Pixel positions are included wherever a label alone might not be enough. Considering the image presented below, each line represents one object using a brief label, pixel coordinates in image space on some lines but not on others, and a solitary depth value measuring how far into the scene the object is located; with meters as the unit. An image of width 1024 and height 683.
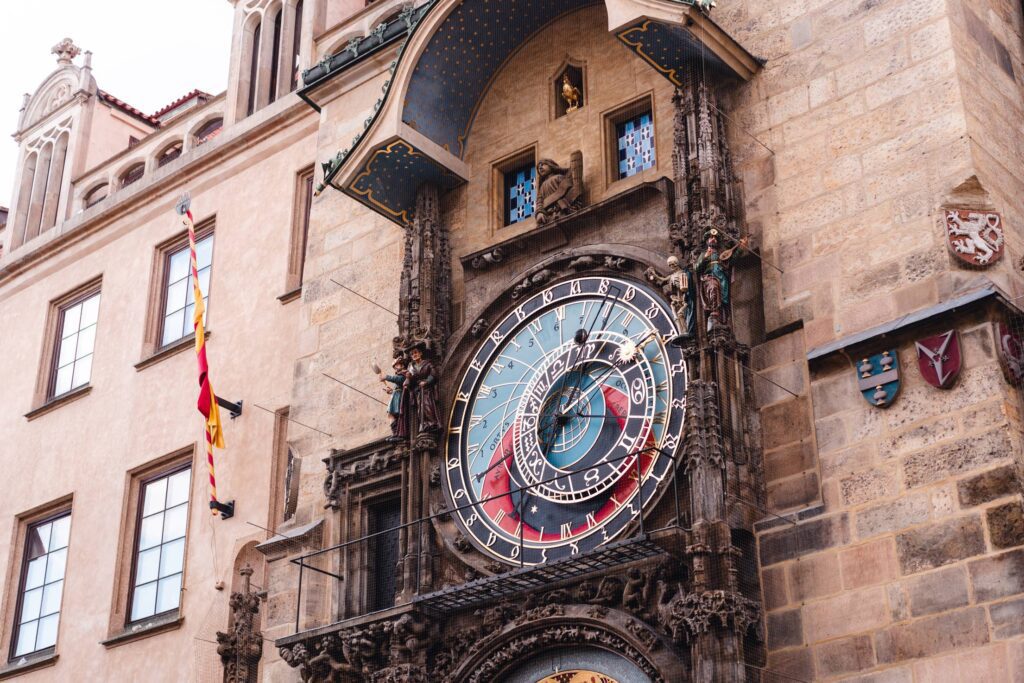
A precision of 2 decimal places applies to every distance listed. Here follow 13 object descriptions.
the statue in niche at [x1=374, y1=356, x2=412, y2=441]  13.65
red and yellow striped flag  15.75
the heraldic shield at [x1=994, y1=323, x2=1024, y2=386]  10.77
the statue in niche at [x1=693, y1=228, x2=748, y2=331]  11.94
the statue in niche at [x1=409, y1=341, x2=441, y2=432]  13.41
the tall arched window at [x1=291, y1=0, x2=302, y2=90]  19.38
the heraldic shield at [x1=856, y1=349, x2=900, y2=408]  11.12
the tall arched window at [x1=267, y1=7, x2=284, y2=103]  19.59
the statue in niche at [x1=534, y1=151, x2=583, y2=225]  13.62
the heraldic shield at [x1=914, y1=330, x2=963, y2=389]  10.84
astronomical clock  12.15
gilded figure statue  14.36
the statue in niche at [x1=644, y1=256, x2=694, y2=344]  12.03
